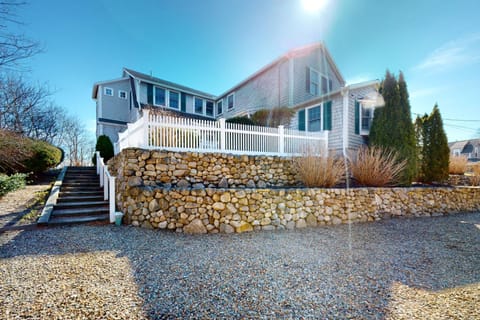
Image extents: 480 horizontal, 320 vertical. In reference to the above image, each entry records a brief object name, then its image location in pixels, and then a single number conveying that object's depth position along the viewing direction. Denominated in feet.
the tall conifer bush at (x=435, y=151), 28.43
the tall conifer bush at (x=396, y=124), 25.12
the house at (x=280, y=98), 31.30
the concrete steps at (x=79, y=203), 16.51
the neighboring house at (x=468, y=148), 100.02
